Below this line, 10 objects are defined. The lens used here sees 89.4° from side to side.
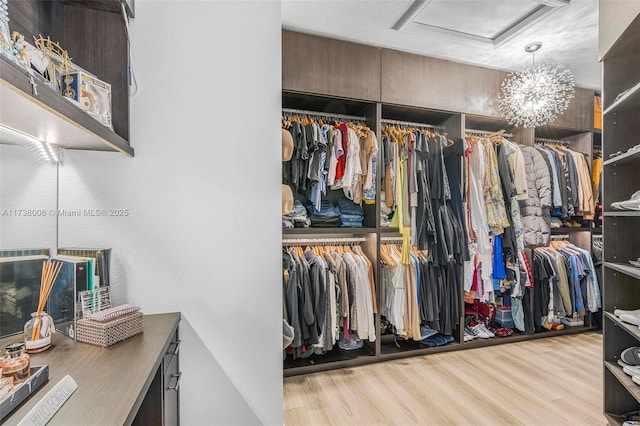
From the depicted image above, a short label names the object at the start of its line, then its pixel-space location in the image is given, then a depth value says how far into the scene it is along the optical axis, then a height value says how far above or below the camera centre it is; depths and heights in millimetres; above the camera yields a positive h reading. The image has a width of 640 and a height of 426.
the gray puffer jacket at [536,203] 3021 +90
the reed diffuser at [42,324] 916 -320
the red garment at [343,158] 2539 +429
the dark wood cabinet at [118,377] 639 -392
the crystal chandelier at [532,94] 2670 +1014
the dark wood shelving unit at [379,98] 2465 +944
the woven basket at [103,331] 959 -356
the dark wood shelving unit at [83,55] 845 +595
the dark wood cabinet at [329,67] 2416 +1133
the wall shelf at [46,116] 589 +239
